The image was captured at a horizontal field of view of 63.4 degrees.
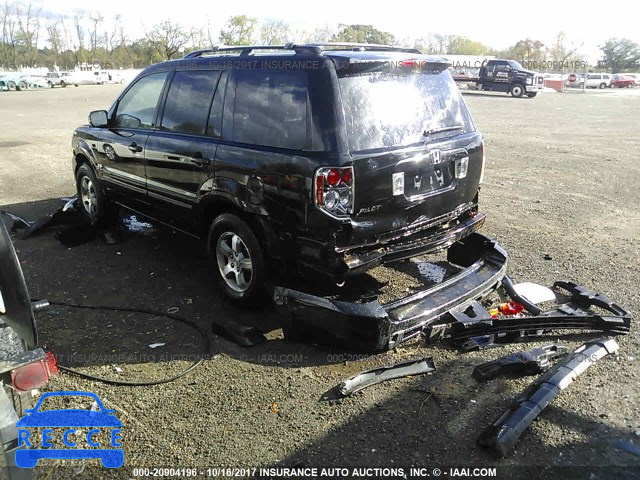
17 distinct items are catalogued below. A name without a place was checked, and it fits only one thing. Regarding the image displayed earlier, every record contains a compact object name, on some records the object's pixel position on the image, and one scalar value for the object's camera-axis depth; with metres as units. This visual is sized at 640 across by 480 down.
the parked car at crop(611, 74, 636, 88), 51.52
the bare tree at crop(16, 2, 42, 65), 80.31
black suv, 3.64
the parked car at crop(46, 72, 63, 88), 45.62
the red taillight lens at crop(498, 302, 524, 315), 4.44
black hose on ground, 3.54
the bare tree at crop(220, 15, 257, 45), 75.19
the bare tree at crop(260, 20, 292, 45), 76.97
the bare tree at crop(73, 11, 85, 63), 81.51
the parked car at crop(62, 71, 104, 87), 47.35
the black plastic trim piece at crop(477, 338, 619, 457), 2.84
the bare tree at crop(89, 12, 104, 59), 87.50
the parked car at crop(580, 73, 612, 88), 50.16
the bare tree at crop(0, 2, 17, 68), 75.12
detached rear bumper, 3.59
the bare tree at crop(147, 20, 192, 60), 72.94
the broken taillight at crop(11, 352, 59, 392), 2.15
